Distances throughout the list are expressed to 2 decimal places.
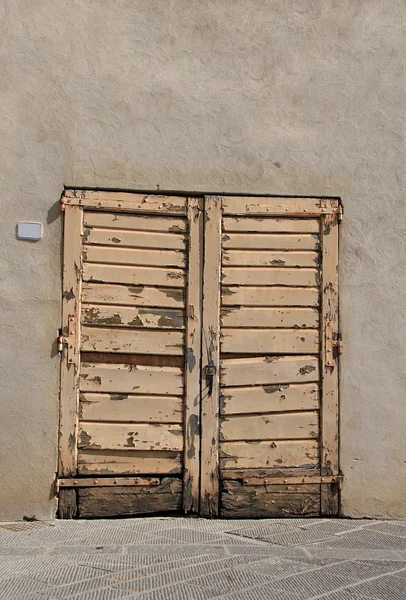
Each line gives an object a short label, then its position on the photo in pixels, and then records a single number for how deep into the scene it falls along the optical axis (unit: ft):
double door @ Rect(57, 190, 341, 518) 19.79
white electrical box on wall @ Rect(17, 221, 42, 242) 19.89
